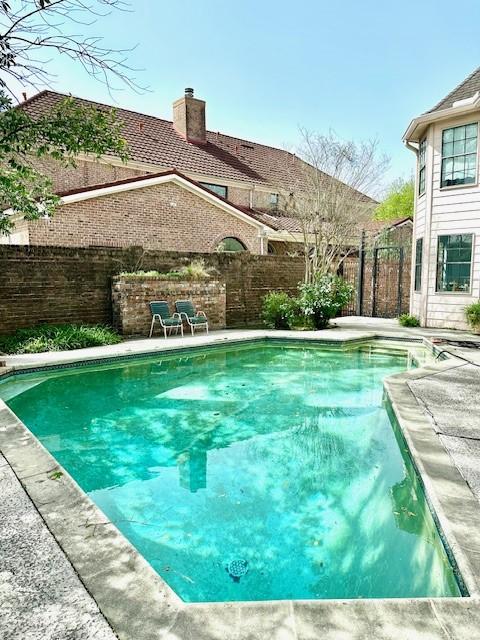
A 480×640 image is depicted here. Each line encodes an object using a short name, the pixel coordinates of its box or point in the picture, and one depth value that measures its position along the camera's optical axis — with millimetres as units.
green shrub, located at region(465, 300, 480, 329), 10750
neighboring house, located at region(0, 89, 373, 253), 12320
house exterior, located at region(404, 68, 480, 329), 10922
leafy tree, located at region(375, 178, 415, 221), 30938
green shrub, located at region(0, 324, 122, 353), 8859
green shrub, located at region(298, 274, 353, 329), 12039
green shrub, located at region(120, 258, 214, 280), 10830
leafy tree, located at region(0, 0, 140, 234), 3410
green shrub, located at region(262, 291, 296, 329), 12359
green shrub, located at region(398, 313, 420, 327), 12500
